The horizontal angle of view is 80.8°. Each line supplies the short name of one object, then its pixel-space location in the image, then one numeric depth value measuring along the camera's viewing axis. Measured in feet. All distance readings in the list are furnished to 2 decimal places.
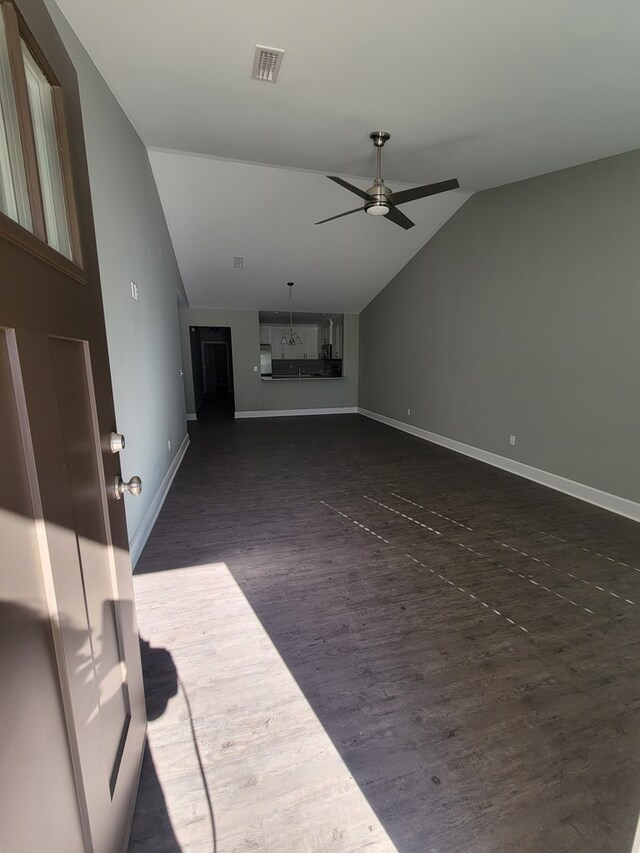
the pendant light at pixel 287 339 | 35.12
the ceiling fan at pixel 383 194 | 10.16
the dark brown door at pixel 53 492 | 1.86
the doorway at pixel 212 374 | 29.73
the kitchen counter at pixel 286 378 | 26.61
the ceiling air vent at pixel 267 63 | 6.65
